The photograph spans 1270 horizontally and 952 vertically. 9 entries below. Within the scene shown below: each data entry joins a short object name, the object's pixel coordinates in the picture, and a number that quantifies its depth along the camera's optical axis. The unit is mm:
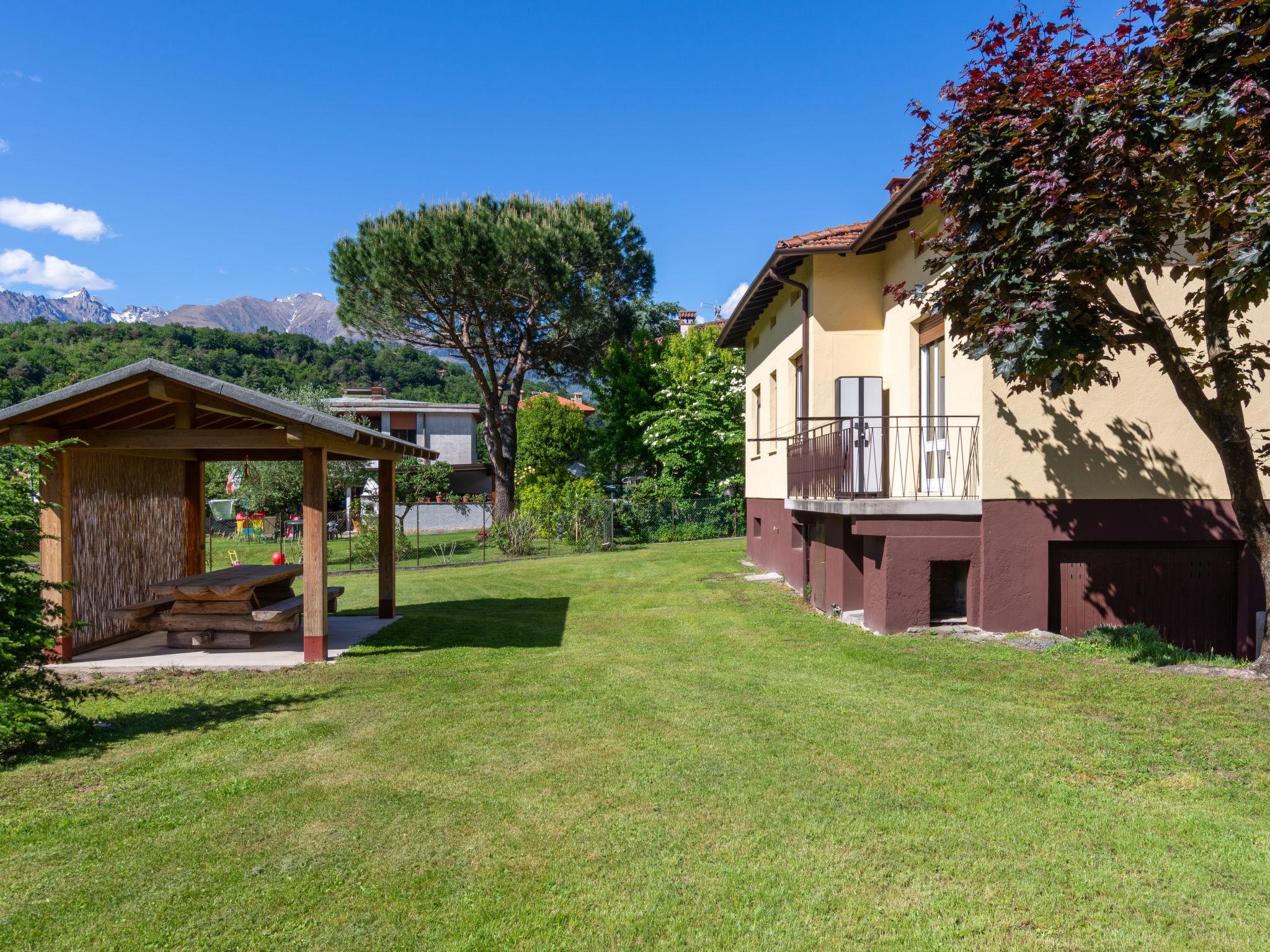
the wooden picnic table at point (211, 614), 9266
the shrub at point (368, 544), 21016
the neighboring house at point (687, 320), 43312
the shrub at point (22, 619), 5273
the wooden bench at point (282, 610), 9188
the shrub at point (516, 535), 23047
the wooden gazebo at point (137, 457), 8305
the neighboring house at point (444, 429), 47594
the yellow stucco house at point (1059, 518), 9266
